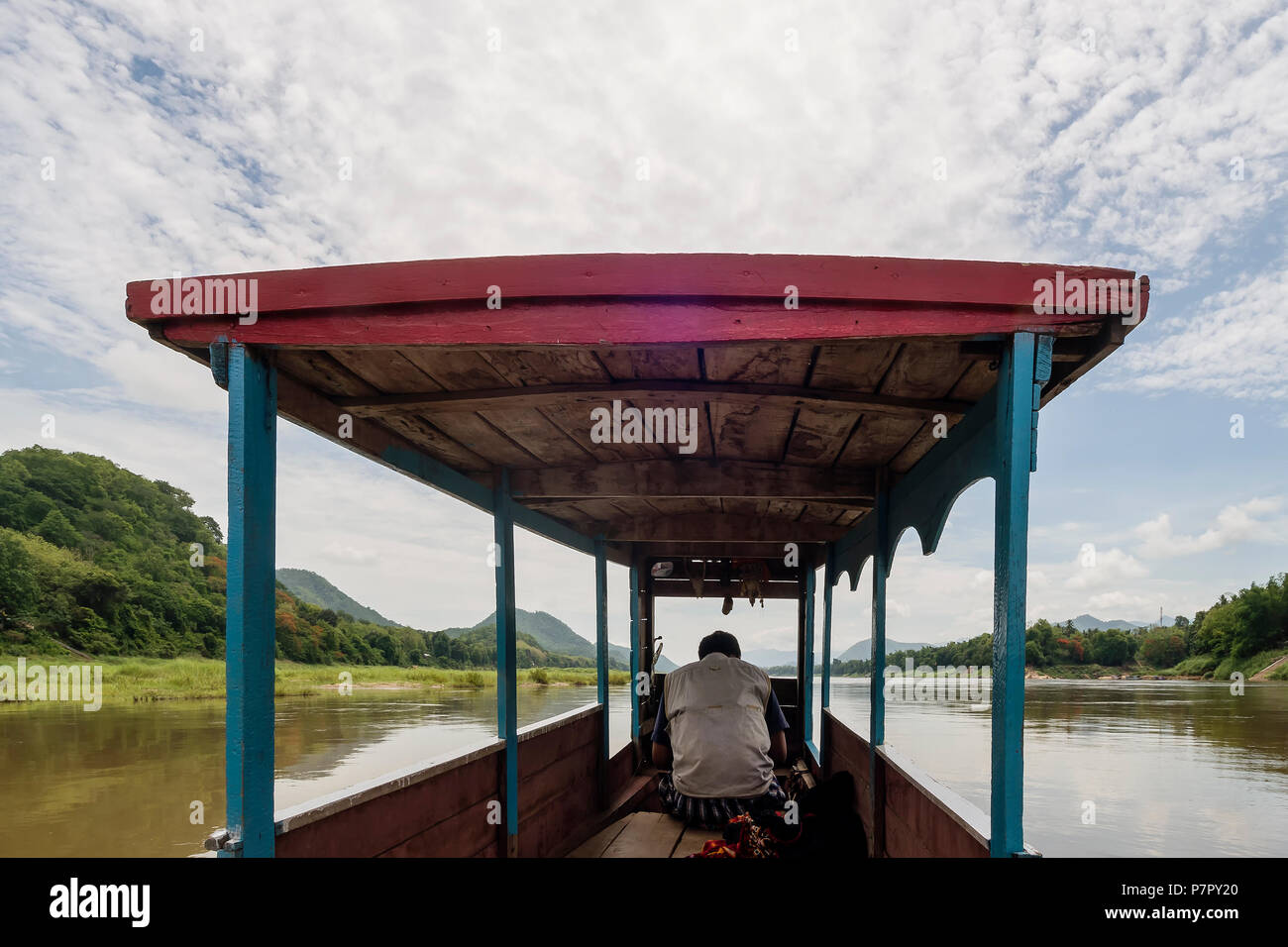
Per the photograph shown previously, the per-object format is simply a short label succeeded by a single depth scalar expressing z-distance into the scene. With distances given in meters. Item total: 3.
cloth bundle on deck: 2.98
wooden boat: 2.06
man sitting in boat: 3.60
